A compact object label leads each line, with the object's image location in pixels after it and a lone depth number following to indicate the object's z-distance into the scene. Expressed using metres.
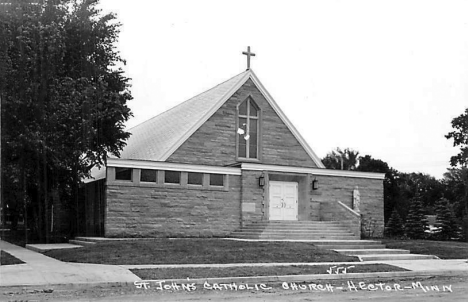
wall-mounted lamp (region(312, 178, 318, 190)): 26.81
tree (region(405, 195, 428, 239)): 36.34
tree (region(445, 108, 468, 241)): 43.78
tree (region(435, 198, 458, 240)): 35.38
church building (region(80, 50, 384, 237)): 23.48
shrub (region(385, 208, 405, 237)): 37.91
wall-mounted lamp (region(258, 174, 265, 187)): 25.67
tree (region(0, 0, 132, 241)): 24.28
